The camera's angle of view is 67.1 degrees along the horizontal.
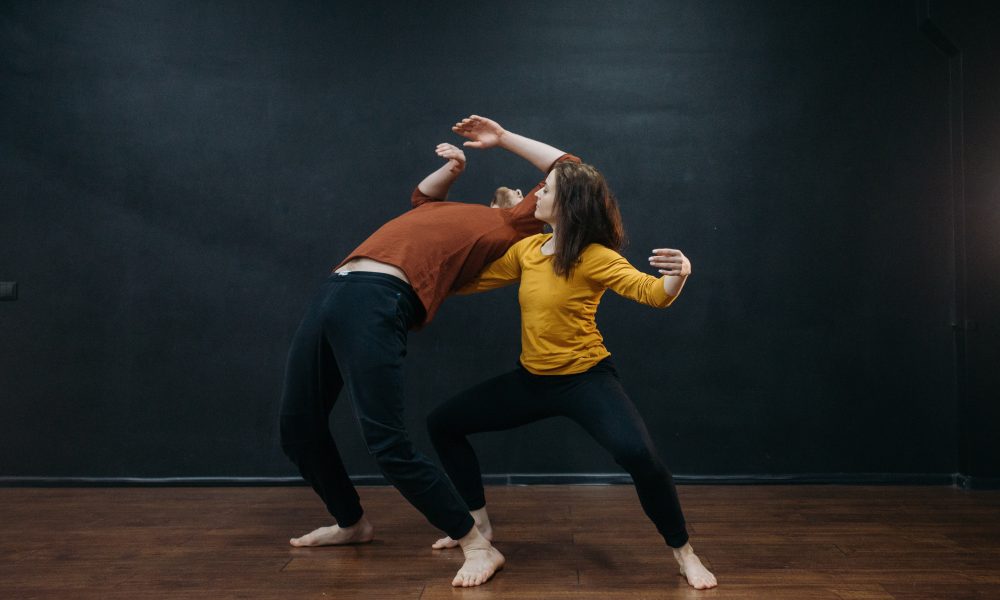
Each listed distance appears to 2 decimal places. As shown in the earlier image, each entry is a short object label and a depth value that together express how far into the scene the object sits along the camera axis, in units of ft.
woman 6.72
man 6.78
